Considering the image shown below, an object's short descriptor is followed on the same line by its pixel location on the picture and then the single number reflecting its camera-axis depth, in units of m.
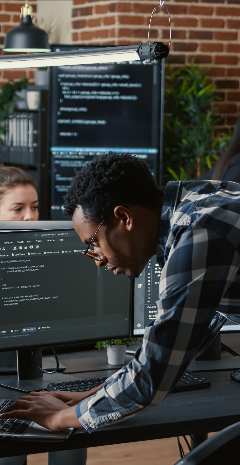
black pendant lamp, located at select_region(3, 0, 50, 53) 4.57
